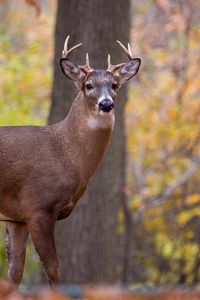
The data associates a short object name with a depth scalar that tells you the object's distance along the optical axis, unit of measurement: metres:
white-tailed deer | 16.66
